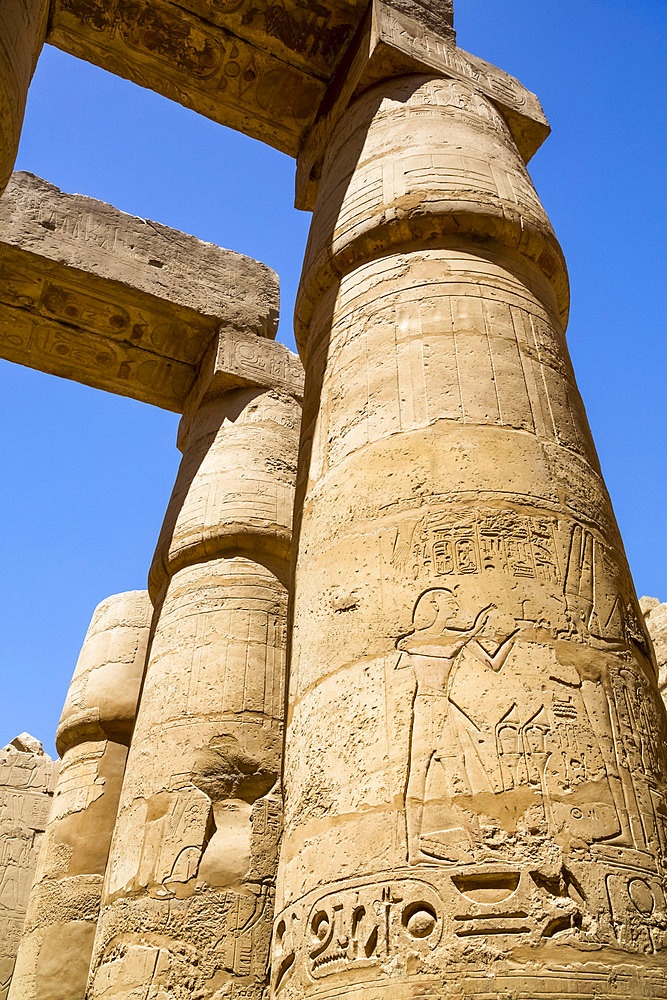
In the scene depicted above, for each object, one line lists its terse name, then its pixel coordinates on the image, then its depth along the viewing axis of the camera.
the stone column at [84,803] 7.45
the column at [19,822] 11.33
